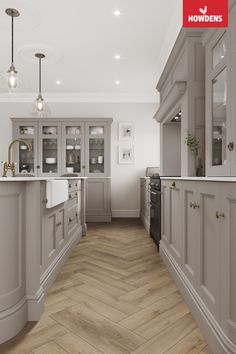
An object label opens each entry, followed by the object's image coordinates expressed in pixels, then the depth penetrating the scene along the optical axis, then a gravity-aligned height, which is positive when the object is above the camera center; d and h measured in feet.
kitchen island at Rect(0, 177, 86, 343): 4.85 -1.62
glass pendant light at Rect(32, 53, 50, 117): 12.12 +3.08
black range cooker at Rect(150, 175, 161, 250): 10.60 -1.49
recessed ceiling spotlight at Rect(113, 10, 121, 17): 9.72 +6.08
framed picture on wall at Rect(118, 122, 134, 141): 19.57 +3.25
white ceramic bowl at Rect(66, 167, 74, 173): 18.11 +0.29
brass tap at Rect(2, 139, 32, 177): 6.34 +0.20
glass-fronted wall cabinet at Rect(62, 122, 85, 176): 18.02 +1.83
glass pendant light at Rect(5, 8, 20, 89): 9.07 +3.48
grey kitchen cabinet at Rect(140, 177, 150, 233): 14.51 -1.78
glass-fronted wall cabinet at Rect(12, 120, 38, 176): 18.13 +1.75
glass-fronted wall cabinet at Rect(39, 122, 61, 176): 18.12 +1.78
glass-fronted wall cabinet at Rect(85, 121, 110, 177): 17.90 +1.74
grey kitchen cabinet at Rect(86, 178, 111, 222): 17.60 -1.75
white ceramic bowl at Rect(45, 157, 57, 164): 18.34 +0.99
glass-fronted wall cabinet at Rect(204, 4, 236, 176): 5.53 +1.78
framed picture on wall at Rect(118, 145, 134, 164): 19.61 +1.52
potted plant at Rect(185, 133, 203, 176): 8.30 +0.91
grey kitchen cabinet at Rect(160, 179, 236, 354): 3.94 -1.59
